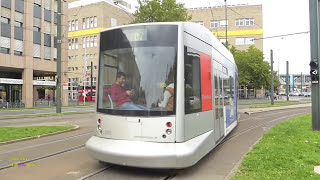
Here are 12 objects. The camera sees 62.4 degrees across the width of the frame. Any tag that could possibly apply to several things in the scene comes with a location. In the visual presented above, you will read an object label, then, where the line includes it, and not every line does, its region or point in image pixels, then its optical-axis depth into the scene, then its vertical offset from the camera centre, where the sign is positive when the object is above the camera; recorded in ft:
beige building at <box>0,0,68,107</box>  97.05 +18.28
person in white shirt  16.44 -0.33
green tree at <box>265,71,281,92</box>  160.74 +6.53
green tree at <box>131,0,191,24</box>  73.54 +22.79
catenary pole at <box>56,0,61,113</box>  61.24 +7.32
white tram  15.96 -0.33
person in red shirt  16.90 -0.14
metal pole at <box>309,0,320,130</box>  32.98 +5.86
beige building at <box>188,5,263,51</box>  184.94 +49.51
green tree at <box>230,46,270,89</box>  153.79 +14.49
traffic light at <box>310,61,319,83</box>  33.13 +2.59
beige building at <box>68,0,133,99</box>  190.82 +49.05
